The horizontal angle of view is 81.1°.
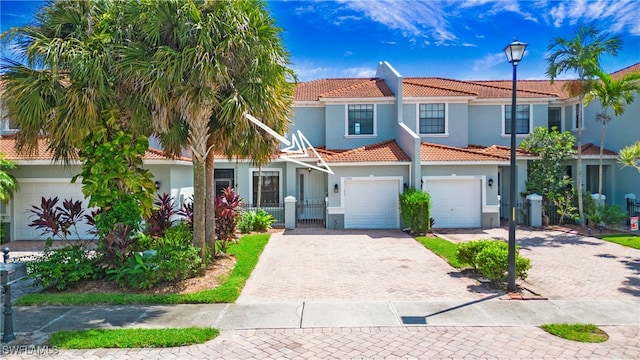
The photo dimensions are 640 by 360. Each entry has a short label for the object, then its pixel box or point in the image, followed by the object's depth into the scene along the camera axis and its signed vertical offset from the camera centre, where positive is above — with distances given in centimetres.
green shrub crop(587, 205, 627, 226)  1659 -156
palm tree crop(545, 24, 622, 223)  1573 +547
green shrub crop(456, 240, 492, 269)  955 -182
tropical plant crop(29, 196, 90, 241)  920 -93
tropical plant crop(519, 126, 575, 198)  1780 +94
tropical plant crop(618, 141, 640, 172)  1348 +95
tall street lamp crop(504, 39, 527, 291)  807 -33
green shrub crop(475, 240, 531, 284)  865 -195
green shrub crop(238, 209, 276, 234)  1716 -194
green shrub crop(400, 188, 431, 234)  1605 -136
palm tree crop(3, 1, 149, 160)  811 +227
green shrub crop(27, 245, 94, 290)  834 -200
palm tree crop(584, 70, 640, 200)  1527 +377
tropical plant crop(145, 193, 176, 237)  1027 -117
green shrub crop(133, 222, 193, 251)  924 -157
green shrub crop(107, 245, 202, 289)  838 -199
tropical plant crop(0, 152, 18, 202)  1396 +3
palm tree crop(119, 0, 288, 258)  814 +266
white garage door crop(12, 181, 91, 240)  1557 -76
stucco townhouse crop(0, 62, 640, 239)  1752 +114
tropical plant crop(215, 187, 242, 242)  1281 -141
